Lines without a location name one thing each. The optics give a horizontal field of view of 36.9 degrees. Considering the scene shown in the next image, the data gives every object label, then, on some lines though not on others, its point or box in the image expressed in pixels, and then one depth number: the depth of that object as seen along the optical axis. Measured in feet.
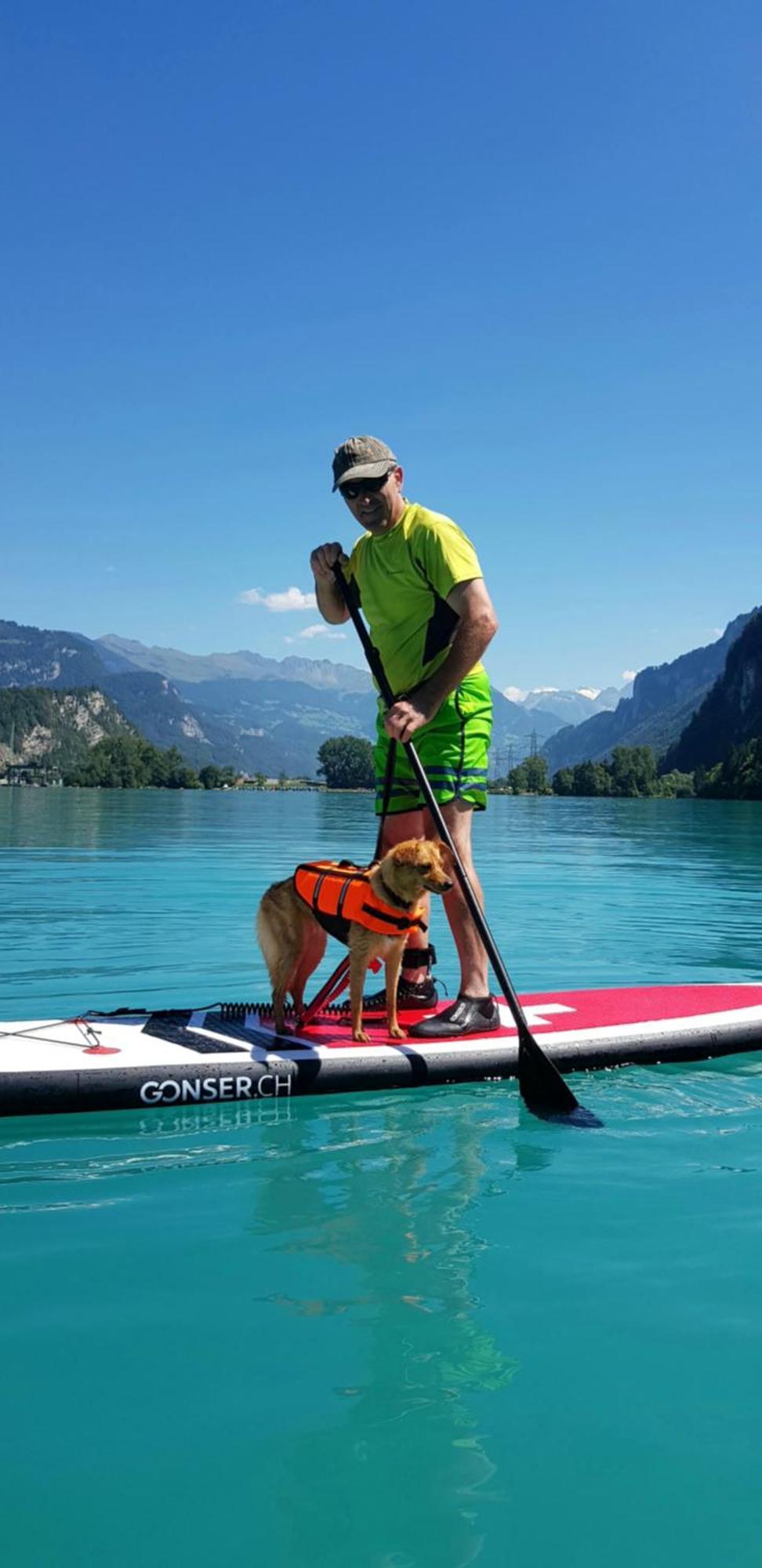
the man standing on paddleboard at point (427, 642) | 20.89
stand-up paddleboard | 18.30
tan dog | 19.89
